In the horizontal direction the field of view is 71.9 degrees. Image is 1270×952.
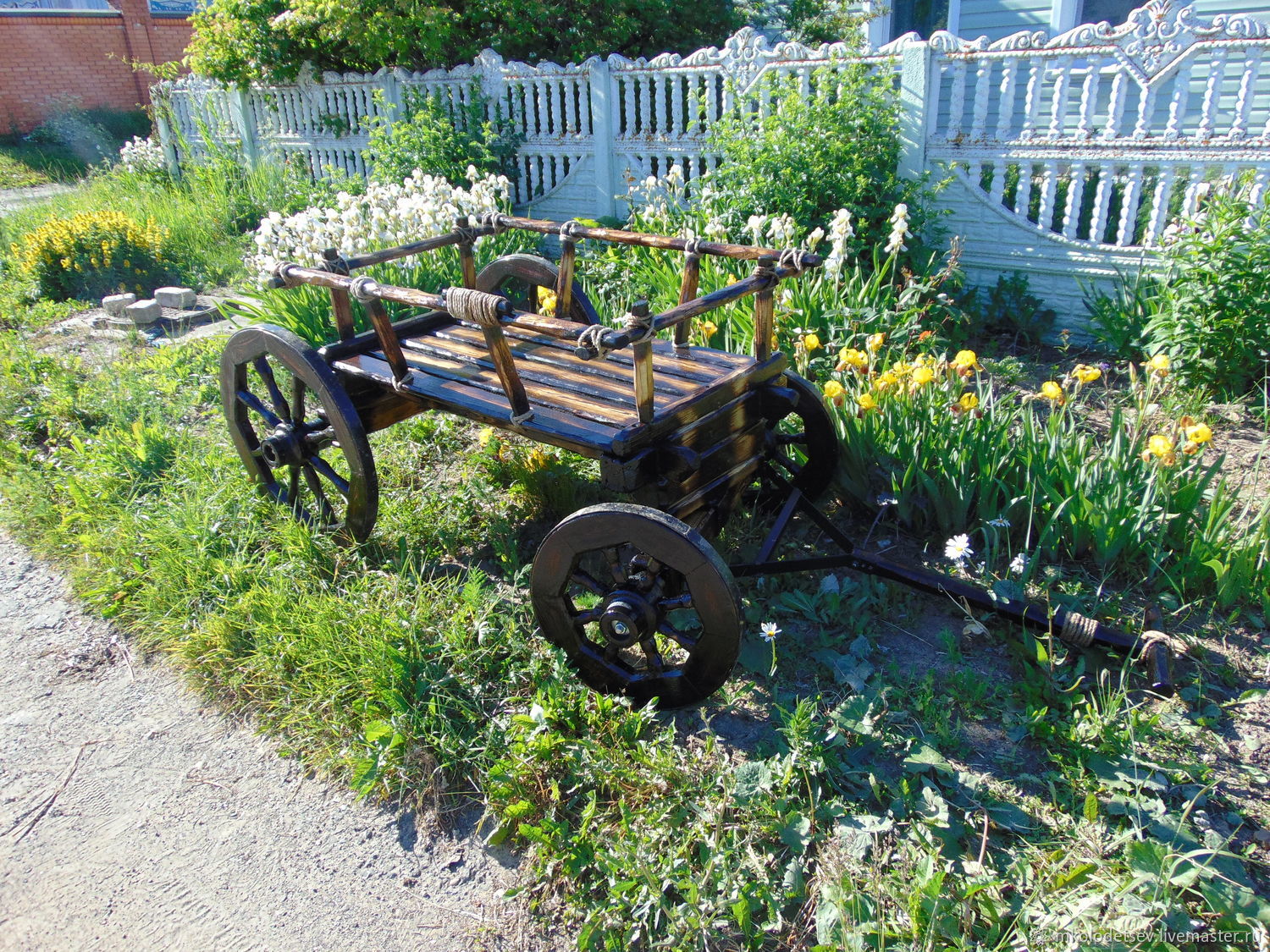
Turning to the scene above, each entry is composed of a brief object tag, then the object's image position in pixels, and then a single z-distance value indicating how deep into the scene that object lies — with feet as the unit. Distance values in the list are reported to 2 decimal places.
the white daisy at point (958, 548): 7.87
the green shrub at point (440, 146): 23.11
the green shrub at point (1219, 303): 12.34
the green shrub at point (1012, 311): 16.20
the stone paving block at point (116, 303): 20.58
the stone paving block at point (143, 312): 20.27
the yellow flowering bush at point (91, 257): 22.35
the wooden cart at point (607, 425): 7.37
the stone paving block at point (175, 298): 21.31
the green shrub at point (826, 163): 16.34
